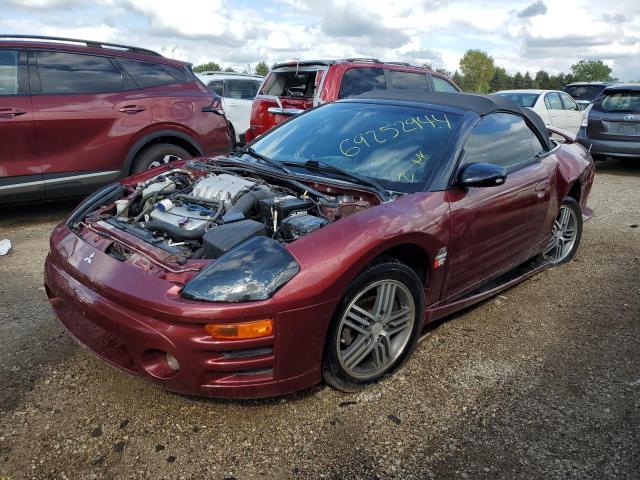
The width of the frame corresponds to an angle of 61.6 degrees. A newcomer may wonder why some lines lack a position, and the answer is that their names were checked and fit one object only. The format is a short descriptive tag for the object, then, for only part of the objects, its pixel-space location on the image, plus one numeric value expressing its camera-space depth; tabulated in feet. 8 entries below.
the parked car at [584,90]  55.57
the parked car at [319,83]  22.61
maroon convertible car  7.32
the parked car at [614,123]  29.73
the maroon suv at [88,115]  17.02
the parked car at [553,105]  37.86
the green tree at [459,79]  304.50
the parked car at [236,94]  34.42
